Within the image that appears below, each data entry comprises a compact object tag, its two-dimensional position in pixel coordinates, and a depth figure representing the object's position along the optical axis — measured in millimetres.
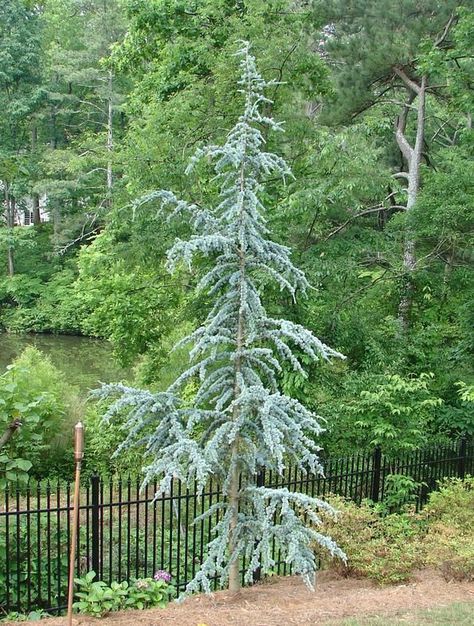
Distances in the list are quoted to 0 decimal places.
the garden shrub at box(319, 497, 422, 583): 6887
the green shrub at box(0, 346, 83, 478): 7453
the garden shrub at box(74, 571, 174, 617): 5824
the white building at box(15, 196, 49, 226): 42625
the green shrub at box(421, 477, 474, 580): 6895
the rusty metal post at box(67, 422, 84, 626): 4793
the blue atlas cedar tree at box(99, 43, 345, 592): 5473
